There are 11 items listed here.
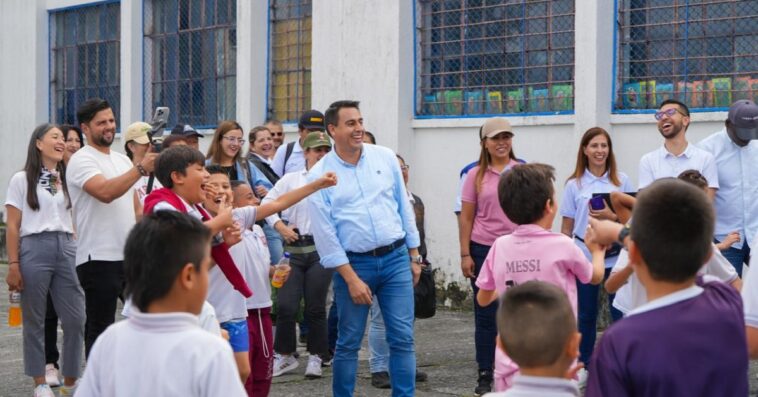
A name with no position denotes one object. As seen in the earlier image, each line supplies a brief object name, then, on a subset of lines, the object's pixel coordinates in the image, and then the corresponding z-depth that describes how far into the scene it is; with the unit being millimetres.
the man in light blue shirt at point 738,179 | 8516
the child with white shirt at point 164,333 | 3406
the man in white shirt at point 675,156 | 8492
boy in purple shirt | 3168
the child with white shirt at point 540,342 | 3268
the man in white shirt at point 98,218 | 7539
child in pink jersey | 5707
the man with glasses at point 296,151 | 10008
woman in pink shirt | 7945
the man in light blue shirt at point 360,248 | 6984
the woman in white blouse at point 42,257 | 7879
